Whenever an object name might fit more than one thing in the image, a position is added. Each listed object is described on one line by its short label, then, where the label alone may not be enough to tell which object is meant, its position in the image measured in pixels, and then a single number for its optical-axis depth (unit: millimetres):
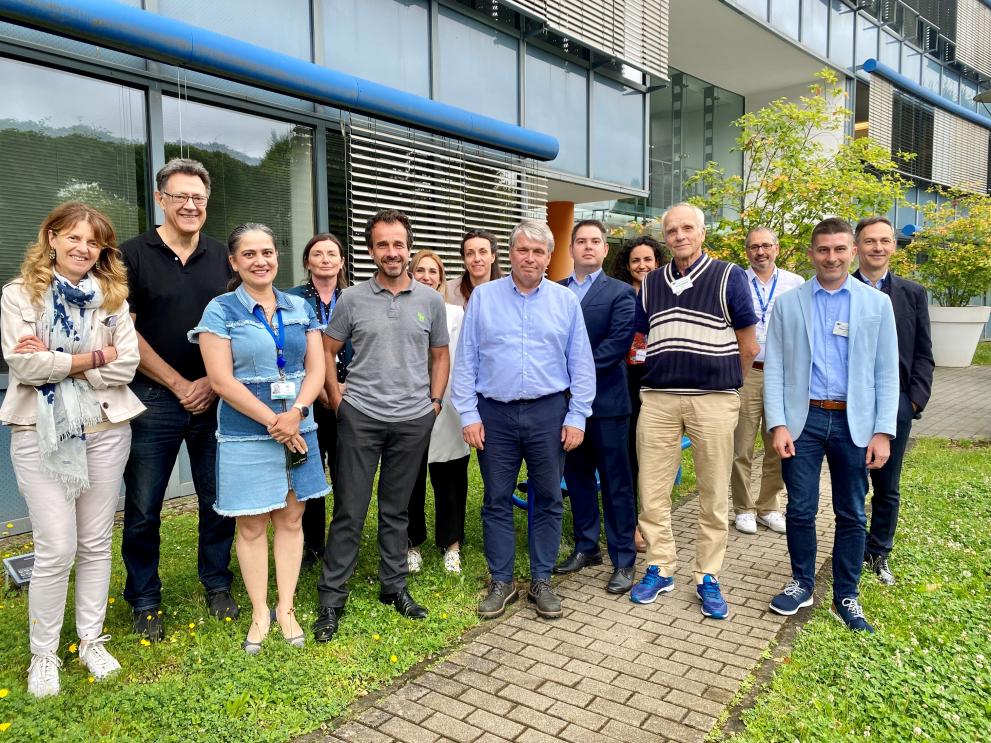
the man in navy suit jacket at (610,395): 4465
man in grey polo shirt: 3881
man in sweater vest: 4066
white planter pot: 17578
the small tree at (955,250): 16484
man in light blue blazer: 3877
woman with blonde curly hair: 3119
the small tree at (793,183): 9234
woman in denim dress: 3418
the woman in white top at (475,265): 5016
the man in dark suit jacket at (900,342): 4352
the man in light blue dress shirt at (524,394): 4059
